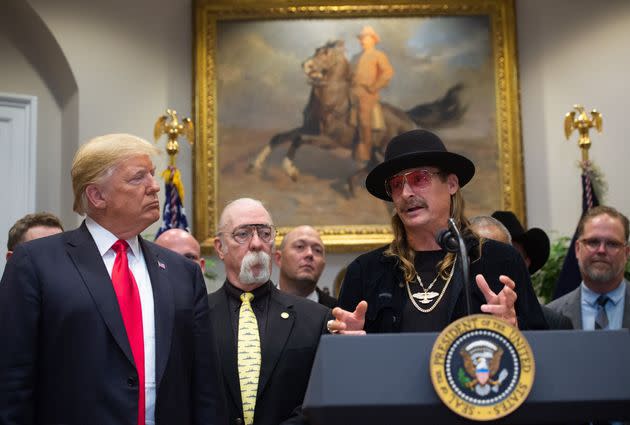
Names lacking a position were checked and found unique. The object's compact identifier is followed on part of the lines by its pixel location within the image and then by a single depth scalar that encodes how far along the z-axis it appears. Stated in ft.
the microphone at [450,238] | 9.46
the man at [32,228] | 16.94
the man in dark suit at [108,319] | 10.03
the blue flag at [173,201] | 25.89
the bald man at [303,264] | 19.95
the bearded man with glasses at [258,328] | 12.84
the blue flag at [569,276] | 23.26
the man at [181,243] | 20.07
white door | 27.22
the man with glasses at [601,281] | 17.53
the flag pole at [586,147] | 26.43
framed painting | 29.58
